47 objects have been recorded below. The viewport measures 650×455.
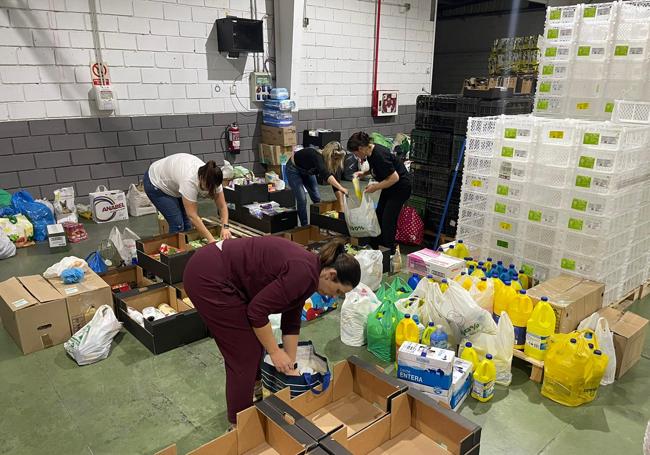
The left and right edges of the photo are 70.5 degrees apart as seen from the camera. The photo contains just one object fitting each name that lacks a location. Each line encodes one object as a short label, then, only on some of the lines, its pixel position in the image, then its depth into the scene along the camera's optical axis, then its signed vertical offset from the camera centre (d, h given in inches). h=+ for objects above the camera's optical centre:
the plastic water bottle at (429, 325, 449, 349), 107.0 -53.7
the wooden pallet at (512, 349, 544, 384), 110.3 -61.7
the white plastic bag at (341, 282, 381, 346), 125.7 -56.8
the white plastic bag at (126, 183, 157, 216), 244.1 -54.2
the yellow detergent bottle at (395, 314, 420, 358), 113.2 -55.3
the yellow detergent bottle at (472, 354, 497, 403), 103.0 -60.1
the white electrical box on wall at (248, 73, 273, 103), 286.7 +7.4
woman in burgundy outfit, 71.9 -30.1
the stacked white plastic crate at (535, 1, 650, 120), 141.1 +13.6
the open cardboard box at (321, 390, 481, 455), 72.6 -52.5
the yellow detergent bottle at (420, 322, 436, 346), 111.0 -54.5
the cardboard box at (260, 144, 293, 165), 290.5 -33.2
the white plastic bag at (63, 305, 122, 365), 117.7 -61.0
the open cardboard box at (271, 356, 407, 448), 81.4 -53.2
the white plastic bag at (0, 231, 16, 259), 186.1 -59.8
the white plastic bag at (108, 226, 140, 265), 162.7 -51.4
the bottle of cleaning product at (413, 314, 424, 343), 114.3 -54.5
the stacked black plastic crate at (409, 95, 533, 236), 183.2 -17.3
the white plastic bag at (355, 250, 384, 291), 153.1 -54.2
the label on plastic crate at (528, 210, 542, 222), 134.3 -32.1
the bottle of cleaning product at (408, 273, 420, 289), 147.2 -56.0
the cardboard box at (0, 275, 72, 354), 120.0 -56.5
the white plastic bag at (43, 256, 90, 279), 135.3 -49.1
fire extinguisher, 282.7 -22.5
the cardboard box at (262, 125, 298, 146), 287.0 -22.1
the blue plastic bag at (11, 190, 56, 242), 207.6 -51.5
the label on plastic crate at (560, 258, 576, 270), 129.9 -44.3
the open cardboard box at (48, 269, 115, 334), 125.8 -54.0
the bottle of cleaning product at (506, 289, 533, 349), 115.5 -51.8
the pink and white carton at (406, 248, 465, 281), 138.7 -48.6
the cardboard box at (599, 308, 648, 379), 111.3 -54.9
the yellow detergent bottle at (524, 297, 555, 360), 110.2 -52.3
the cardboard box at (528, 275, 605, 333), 111.5 -47.4
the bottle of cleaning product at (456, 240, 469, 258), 152.2 -47.7
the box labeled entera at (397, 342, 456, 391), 96.3 -54.9
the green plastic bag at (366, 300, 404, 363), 119.0 -57.8
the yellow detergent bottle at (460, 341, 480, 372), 106.7 -57.6
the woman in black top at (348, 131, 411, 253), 158.6 -28.9
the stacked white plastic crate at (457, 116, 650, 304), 121.8 -26.5
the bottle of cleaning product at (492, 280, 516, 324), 119.1 -49.5
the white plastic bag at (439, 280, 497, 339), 110.9 -49.8
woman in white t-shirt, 133.5 -27.5
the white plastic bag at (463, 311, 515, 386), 109.8 -56.8
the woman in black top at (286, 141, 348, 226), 174.9 -28.0
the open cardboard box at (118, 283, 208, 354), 121.9 -59.7
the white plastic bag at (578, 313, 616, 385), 107.9 -53.5
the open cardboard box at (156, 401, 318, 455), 66.1 -49.6
